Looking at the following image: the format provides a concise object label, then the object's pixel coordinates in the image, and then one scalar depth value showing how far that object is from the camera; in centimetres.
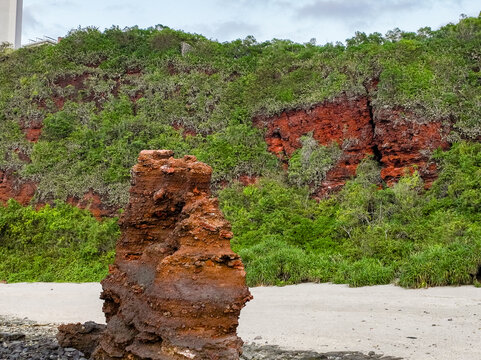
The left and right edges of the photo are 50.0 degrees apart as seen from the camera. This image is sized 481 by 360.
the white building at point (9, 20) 4750
